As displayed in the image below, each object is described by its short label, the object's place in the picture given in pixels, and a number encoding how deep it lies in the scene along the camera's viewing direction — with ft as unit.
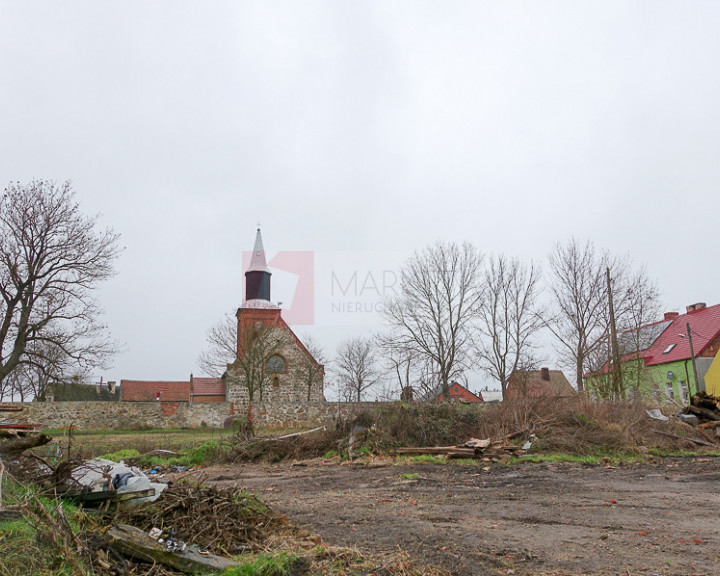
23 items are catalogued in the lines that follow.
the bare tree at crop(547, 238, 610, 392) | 85.15
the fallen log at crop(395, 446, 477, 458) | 42.48
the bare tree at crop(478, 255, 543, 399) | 87.51
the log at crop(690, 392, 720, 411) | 54.49
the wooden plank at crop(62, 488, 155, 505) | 18.35
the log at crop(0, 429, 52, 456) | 21.94
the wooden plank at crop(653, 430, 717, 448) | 48.85
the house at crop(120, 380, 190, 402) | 157.79
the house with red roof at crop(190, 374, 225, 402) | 145.48
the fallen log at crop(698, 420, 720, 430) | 51.70
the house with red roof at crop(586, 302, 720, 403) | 104.78
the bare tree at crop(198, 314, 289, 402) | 108.27
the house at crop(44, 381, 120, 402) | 81.81
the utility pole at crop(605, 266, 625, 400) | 78.69
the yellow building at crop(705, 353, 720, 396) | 95.86
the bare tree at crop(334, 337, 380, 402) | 167.12
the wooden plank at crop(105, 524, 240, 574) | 13.96
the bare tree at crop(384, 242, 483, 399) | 89.74
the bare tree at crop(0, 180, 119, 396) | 75.66
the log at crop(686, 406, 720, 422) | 53.52
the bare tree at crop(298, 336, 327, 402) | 130.11
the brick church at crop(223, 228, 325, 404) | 109.70
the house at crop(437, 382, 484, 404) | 202.51
